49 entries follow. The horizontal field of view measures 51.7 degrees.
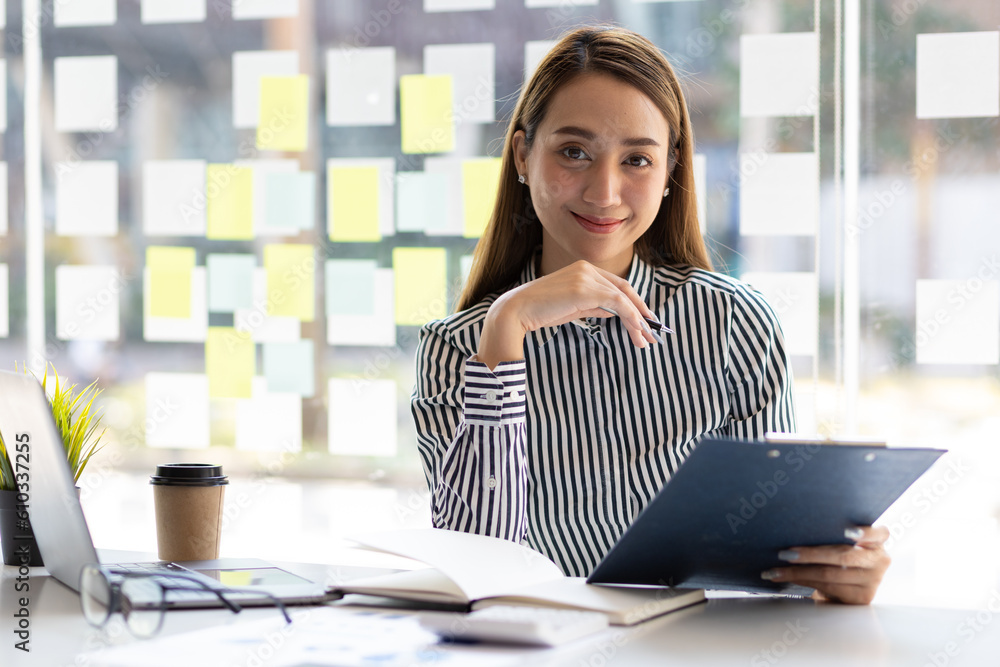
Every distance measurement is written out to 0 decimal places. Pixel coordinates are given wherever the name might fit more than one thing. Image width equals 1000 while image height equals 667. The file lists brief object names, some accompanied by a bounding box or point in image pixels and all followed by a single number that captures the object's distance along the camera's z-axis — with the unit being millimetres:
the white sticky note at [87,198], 3863
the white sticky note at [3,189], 3930
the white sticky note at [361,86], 3525
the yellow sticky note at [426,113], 3479
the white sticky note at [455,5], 3432
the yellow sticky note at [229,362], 3717
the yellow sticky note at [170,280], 3779
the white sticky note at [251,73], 3633
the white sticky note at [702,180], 3271
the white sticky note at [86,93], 3830
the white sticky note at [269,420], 3688
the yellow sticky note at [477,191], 3469
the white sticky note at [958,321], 3035
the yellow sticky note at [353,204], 3555
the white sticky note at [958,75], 3002
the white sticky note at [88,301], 3879
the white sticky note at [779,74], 3154
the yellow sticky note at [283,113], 3611
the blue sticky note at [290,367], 3654
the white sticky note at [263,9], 3619
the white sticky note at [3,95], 3908
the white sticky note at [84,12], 3807
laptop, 1086
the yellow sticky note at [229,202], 3695
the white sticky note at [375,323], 3564
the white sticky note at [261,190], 3654
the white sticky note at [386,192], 3539
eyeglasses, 962
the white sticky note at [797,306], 3225
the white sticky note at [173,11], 3701
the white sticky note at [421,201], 3502
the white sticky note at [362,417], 3611
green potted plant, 1397
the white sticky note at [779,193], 3199
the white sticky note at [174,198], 3748
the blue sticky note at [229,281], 3711
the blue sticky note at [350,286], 3574
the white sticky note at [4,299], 3963
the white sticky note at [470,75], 3445
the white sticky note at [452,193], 3486
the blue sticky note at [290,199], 3625
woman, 1742
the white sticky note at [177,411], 3785
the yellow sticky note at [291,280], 3627
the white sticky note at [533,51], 3371
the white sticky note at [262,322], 3653
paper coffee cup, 1400
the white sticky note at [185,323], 3758
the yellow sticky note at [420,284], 3527
